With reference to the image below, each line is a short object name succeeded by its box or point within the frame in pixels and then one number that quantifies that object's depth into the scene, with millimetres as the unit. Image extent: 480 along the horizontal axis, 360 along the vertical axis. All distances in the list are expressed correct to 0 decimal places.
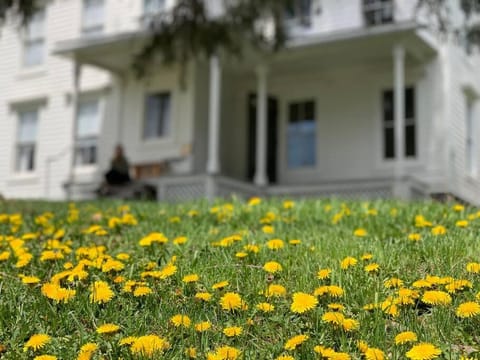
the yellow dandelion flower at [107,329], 2714
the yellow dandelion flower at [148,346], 2551
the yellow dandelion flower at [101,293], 3115
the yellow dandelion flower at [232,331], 2697
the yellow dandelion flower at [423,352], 2371
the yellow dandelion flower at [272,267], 3430
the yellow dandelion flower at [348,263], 3477
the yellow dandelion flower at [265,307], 2926
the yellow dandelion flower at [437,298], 2932
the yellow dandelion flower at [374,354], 2439
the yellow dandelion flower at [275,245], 4014
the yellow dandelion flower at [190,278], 3275
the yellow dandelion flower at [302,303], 2854
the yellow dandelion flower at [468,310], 2783
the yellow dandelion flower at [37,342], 2655
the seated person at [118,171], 15141
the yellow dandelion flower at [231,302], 2990
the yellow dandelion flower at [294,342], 2558
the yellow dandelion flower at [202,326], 2730
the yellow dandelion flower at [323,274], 3293
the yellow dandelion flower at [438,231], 4449
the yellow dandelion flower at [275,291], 3121
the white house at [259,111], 15195
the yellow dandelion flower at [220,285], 3171
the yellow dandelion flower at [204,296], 3064
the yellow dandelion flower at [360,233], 4566
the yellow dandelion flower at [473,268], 3311
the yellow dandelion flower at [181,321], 2830
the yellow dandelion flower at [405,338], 2557
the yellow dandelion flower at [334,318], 2734
